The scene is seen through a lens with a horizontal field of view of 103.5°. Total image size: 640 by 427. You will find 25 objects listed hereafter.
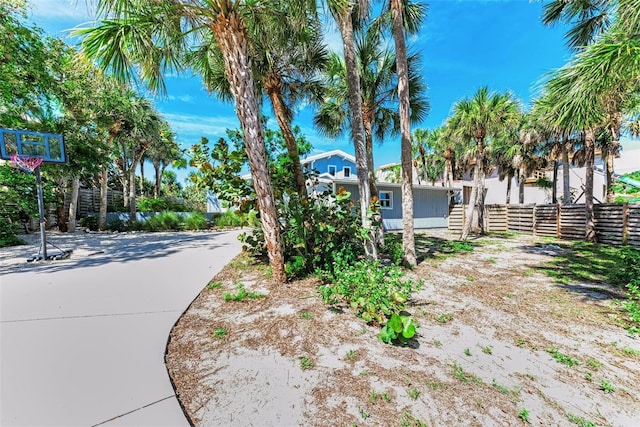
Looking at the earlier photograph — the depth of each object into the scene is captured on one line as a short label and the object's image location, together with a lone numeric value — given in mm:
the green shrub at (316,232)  4832
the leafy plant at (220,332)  2813
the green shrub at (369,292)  3199
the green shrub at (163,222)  14219
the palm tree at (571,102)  3838
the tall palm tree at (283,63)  4898
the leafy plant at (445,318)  3354
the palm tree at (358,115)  5309
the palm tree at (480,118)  10047
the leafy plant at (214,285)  4348
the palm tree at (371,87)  7645
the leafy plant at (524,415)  1848
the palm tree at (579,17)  7045
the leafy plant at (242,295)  3809
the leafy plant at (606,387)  2188
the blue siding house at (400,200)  12547
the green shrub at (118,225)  14141
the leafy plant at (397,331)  2725
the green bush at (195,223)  14789
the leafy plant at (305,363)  2319
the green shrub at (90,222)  14117
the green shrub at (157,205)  17641
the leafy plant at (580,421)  1835
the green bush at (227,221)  16078
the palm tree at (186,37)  3648
